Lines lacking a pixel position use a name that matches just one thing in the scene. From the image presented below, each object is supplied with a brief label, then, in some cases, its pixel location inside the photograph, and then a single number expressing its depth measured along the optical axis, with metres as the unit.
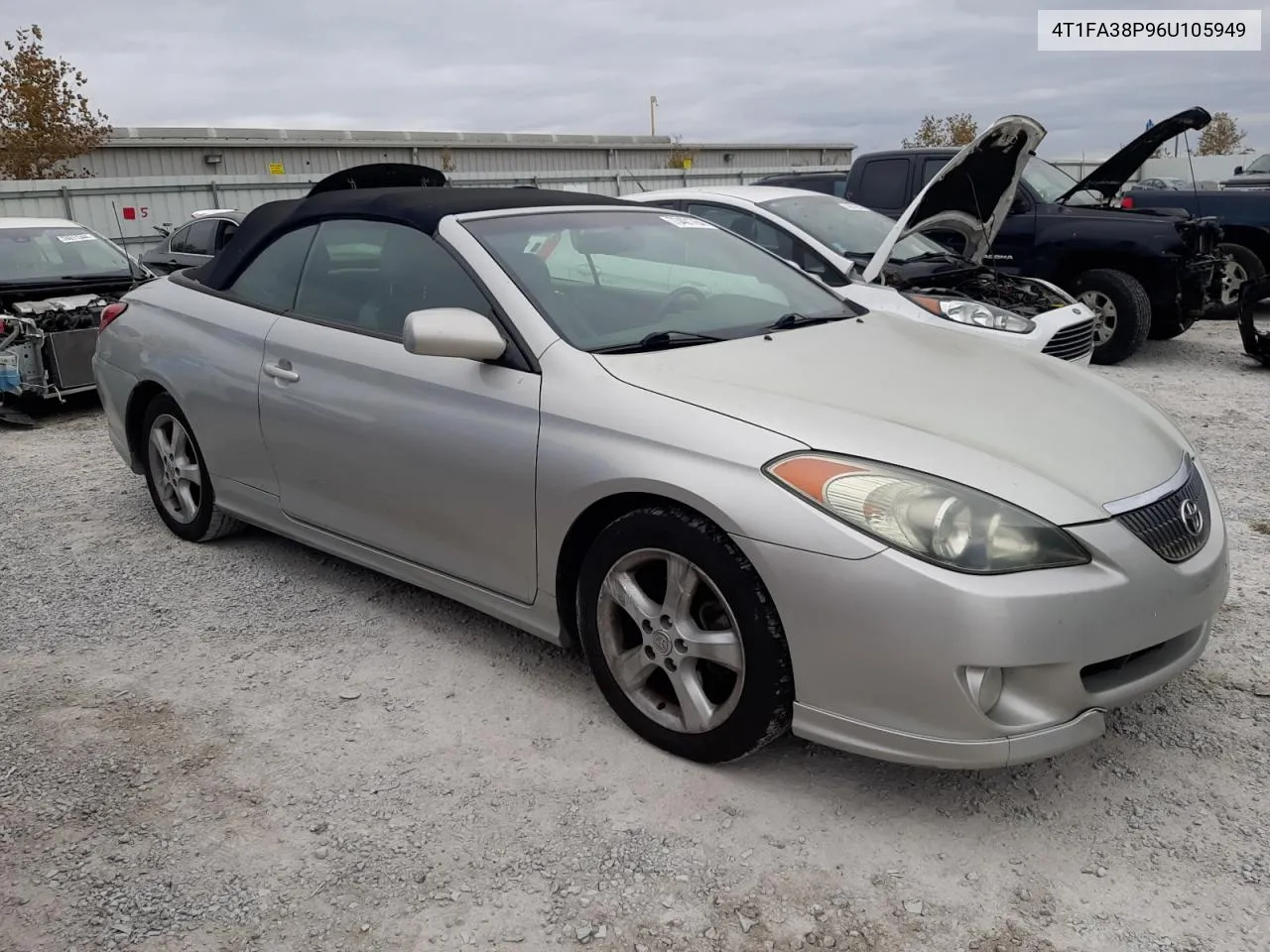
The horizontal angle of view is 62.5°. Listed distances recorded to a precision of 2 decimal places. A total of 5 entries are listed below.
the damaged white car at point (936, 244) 6.32
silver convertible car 2.41
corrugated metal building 26.73
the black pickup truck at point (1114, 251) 8.45
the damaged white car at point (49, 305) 7.41
